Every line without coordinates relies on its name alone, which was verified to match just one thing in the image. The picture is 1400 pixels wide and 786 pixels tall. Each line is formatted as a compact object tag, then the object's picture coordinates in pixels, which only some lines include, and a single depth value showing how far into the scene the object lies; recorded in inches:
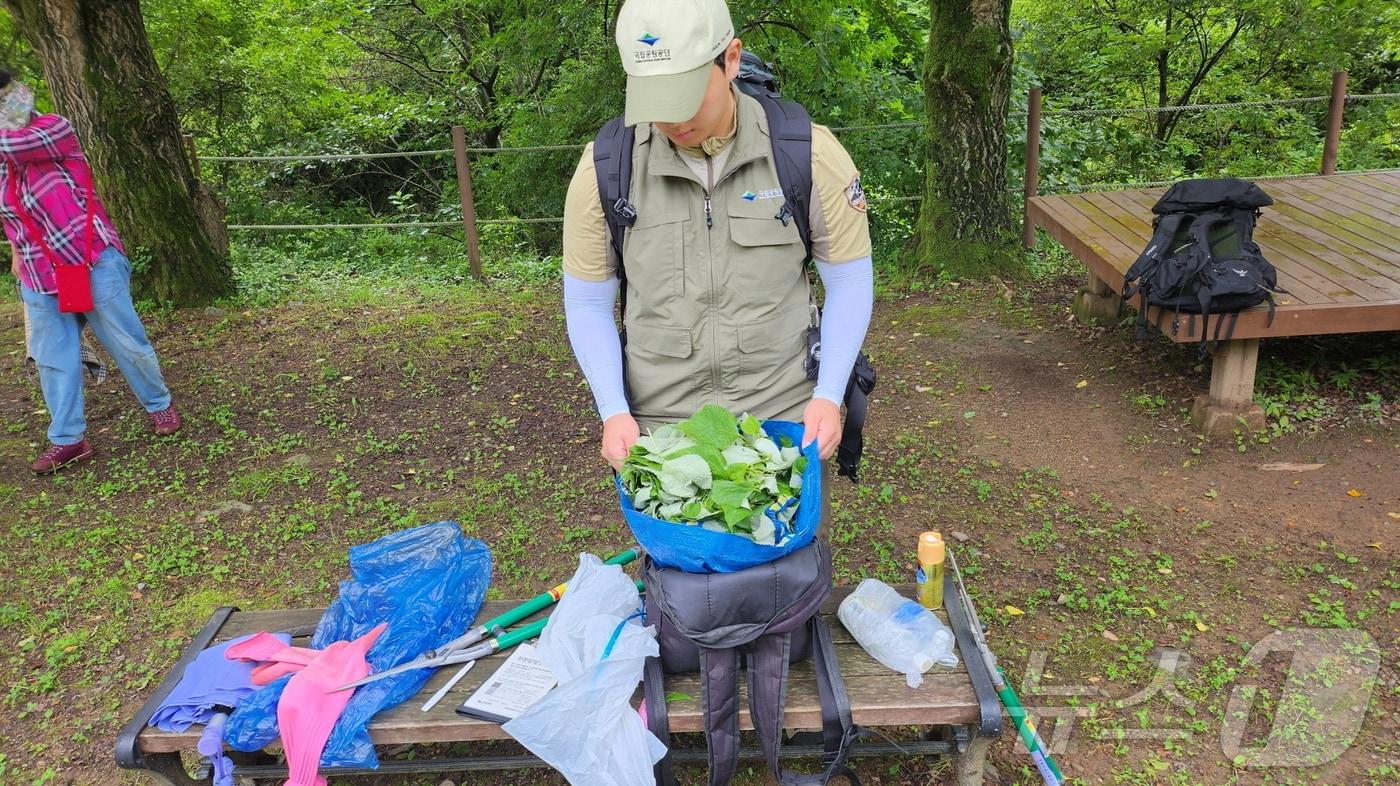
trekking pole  90.6
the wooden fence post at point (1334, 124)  297.3
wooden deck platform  154.6
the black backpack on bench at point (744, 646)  78.1
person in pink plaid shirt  160.1
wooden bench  83.7
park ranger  79.6
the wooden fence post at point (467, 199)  303.9
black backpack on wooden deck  152.5
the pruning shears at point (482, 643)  93.4
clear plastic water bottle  88.7
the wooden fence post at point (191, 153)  292.7
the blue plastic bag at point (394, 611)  85.7
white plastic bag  80.7
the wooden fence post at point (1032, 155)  286.2
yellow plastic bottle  98.0
